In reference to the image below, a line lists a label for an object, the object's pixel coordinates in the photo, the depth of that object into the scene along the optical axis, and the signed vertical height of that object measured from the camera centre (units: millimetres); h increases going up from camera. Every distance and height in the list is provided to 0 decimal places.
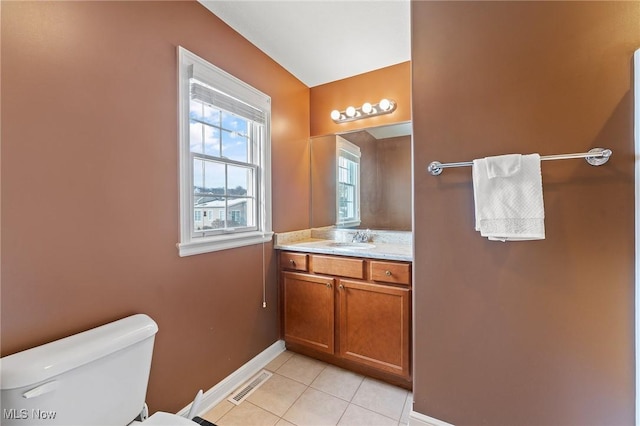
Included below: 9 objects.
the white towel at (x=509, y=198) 1099 +52
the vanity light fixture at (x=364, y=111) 2289 +898
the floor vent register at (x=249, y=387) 1702 -1195
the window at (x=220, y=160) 1526 +353
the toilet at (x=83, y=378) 810 -565
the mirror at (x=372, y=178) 2281 +299
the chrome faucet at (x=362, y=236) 2410 -232
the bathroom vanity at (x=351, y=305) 1731 -680
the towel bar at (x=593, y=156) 1050 +216
